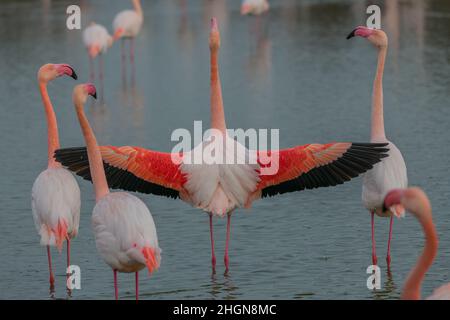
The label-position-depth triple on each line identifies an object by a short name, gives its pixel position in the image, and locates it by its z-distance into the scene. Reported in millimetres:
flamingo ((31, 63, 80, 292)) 16687
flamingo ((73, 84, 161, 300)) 14734
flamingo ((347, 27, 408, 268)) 17328
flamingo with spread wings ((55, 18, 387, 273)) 17016
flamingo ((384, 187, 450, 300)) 11227
